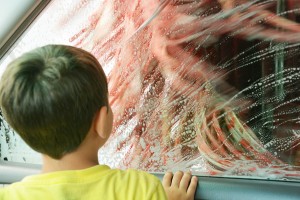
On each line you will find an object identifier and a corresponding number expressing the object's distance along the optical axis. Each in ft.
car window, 3.51
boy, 2.70
